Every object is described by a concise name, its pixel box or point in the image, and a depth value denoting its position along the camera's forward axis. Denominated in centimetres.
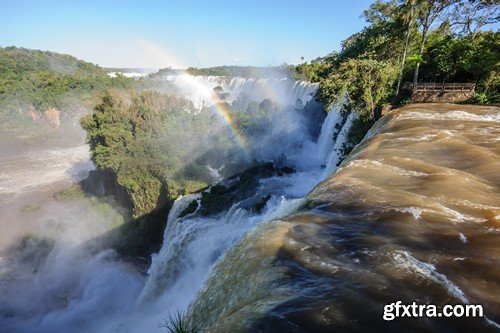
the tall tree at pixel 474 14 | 1862
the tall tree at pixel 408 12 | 1897
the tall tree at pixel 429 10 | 1866
